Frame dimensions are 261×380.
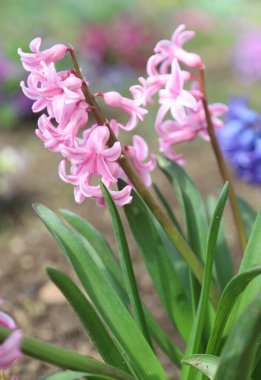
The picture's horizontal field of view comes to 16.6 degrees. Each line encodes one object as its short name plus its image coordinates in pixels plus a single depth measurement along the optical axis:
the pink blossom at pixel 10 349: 0.45
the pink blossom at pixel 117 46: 2.28
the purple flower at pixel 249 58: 2.26
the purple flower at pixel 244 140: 0.86
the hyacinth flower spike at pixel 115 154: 0.58
